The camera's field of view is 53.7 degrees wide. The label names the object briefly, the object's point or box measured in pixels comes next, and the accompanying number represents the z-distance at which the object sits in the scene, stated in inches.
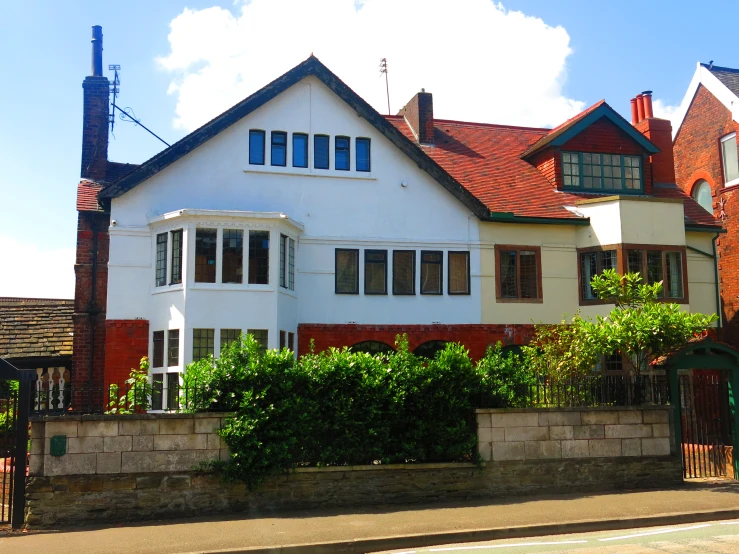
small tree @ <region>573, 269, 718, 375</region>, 553.0
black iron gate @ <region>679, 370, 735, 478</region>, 573.3
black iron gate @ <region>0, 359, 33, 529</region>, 435.2
